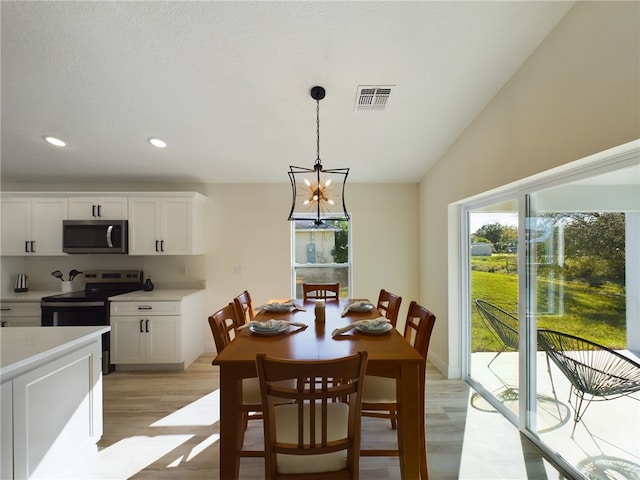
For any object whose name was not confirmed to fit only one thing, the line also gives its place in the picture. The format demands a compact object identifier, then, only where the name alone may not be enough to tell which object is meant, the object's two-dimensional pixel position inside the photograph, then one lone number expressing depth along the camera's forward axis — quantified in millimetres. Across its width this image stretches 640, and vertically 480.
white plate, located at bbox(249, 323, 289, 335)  1917
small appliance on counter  3711
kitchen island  1453
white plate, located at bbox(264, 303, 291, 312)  2566
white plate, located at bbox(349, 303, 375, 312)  2570
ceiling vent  2279
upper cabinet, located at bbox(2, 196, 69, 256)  3586
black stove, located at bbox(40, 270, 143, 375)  3287
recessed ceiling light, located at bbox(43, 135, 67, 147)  2953
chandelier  3857
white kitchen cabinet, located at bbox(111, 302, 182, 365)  3379
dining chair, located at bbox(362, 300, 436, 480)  1782
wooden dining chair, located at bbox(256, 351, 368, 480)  1170
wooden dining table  1485
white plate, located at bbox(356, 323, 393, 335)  1926
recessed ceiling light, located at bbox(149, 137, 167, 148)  2994
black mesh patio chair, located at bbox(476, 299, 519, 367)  2463
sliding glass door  1535
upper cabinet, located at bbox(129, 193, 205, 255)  3646
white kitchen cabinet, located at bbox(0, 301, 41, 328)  3316
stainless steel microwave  3535
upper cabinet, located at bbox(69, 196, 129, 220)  3600
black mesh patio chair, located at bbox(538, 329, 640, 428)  1558
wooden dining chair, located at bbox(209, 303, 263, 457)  1756
